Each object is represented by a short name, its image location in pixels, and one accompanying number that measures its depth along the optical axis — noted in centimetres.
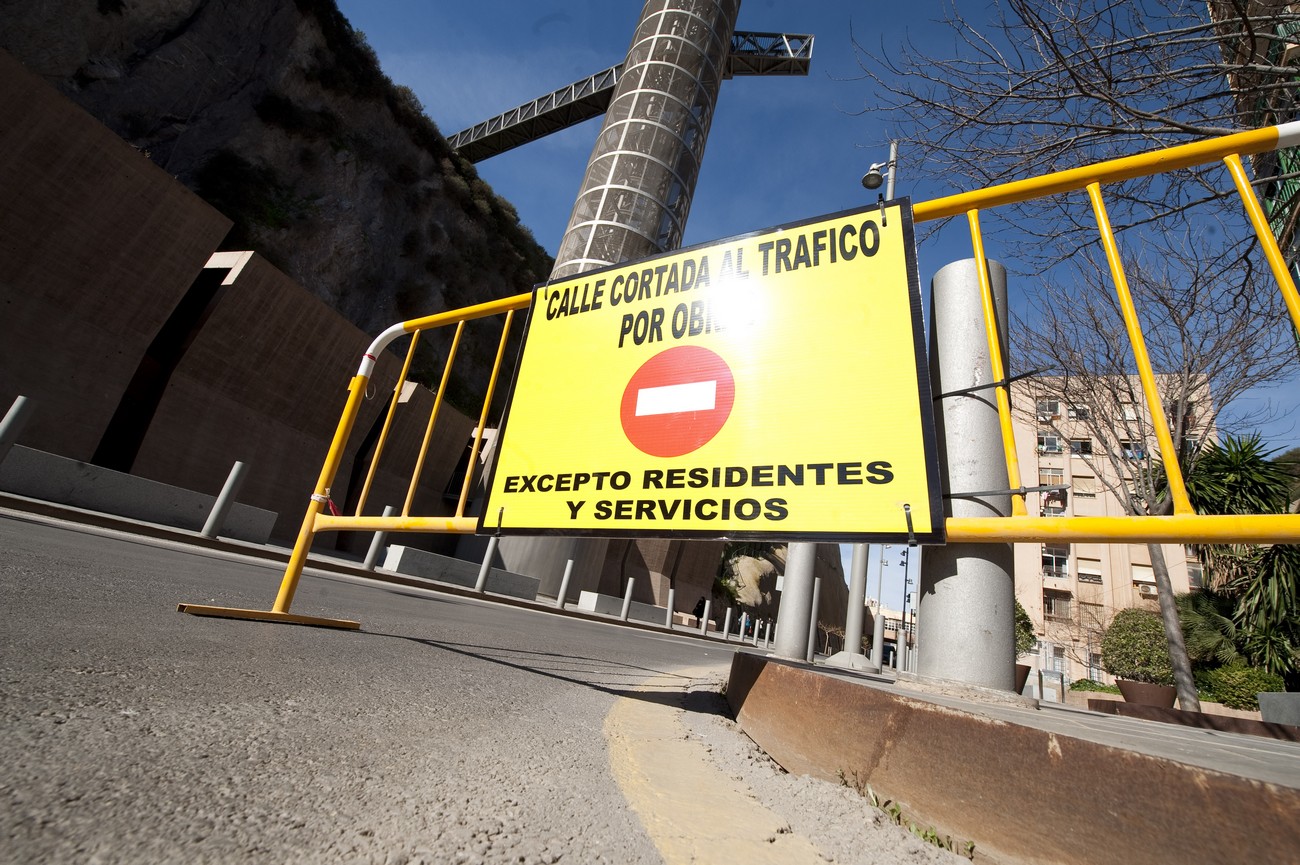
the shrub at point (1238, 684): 1418
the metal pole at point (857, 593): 1134
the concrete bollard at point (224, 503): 773
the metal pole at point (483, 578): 1120
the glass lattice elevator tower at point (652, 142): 2291
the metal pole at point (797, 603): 897
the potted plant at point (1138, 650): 1994
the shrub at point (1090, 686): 1900
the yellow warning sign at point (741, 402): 189
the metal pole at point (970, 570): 237
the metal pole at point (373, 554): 925
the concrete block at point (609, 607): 1591
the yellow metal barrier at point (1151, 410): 141
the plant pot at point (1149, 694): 1098
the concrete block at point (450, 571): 1161
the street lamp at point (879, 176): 849
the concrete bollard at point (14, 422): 659
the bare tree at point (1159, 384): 951
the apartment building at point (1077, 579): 3291
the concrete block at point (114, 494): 757
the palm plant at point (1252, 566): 1534
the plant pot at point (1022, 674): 1173
